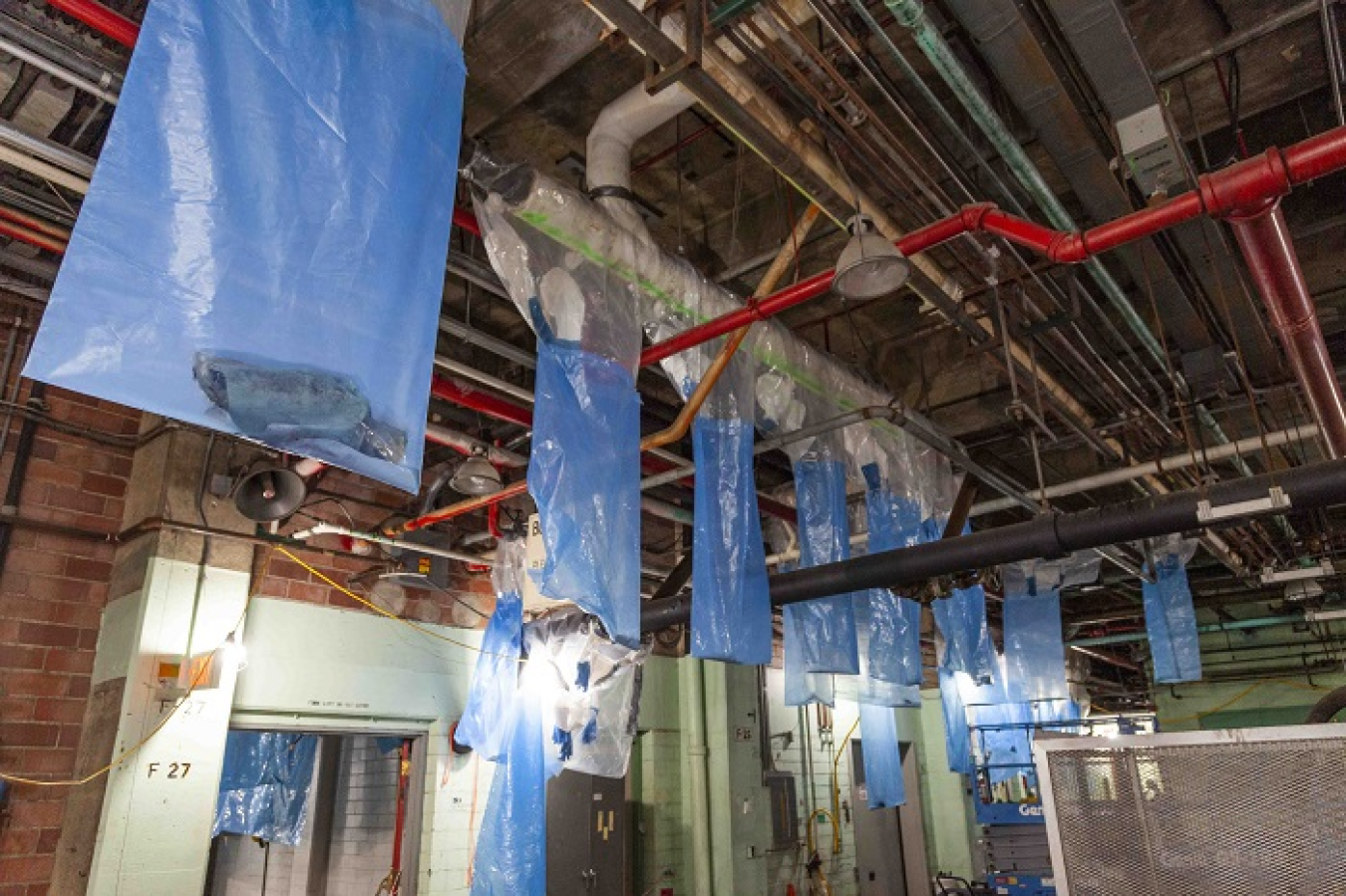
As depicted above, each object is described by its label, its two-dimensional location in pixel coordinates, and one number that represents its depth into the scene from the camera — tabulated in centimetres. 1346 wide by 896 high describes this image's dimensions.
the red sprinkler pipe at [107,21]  179
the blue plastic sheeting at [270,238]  112
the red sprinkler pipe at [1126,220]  185
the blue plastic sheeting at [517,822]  405
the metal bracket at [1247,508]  270
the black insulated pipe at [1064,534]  274
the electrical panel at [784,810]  712
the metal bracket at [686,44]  185
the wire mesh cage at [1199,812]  171
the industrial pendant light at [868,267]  215
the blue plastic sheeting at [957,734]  718
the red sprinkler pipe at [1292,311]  213
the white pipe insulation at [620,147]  268
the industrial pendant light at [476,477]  372
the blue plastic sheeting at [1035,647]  613
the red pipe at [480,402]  384
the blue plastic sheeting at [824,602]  347
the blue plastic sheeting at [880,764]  551
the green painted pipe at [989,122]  191
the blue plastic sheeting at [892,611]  381
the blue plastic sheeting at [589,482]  222
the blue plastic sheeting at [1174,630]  582
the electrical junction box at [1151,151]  236
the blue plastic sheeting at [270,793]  599
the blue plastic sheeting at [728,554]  279
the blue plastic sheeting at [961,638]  461
